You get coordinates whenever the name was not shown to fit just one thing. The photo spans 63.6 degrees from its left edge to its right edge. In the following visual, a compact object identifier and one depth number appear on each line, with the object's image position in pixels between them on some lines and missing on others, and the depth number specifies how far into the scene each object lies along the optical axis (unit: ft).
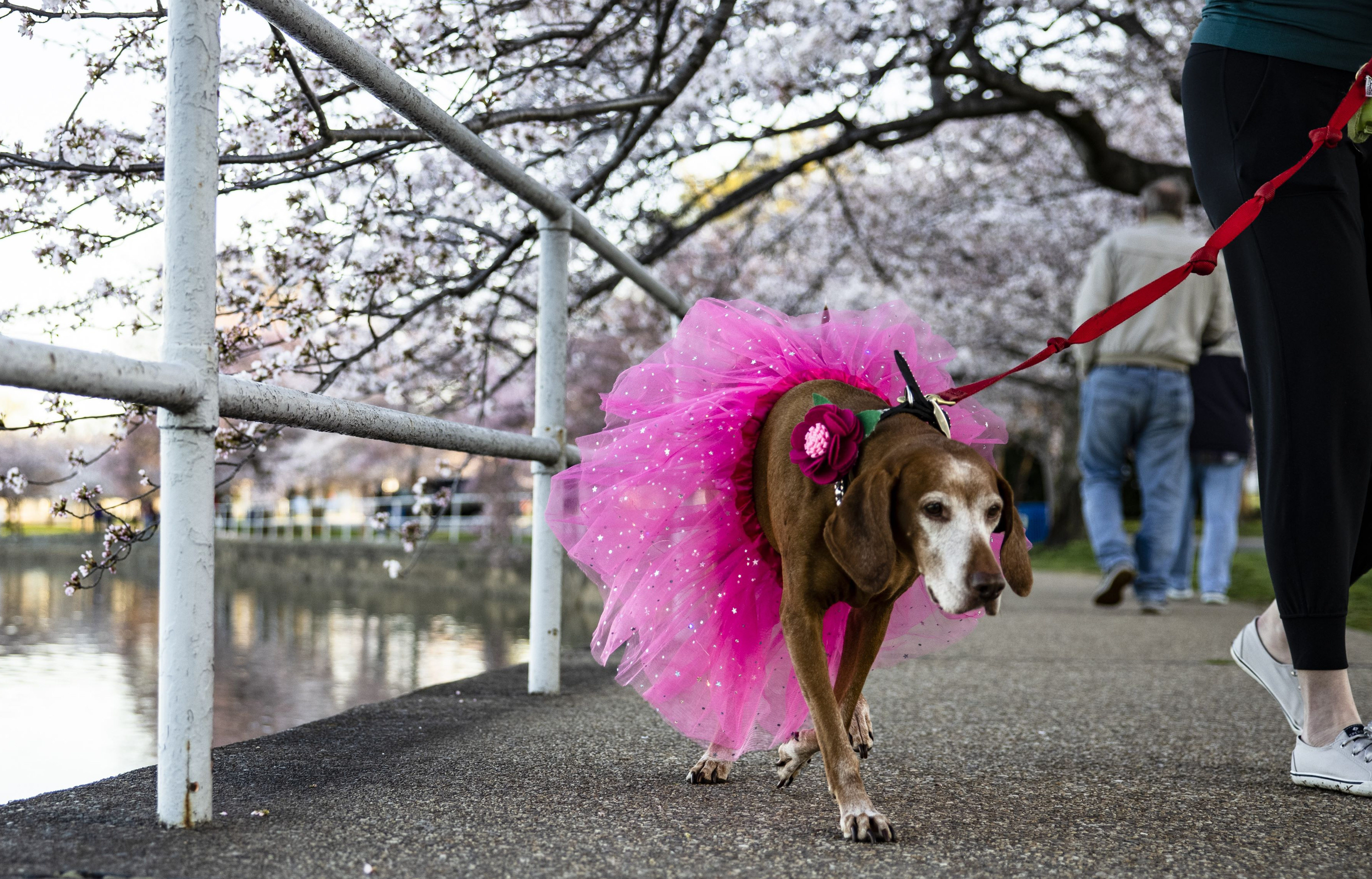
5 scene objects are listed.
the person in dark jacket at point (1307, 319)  6.78
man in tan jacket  18.86
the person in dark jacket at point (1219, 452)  21.56
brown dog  5.24
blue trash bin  76.07
